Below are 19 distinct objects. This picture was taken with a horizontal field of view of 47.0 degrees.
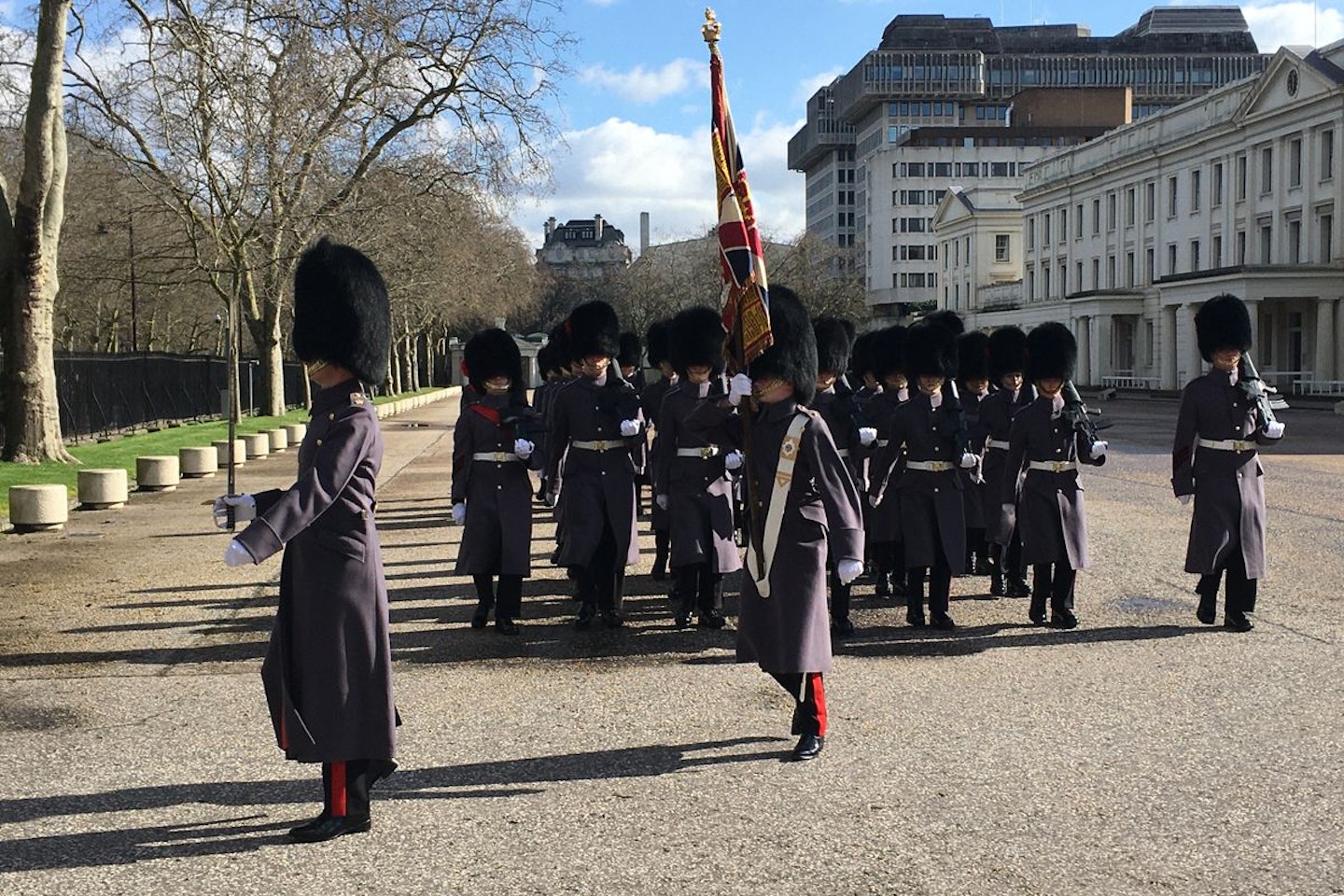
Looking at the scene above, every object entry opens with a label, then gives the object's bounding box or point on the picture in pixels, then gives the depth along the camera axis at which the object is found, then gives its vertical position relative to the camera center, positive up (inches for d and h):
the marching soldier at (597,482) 383.2 -33.9
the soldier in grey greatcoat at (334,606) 213.2 -35.7
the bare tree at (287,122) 1210.6 +194.4
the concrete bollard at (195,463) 903.1 -62.5
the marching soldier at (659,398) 433.2 -17.0
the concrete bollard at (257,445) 1109.1 -66.1
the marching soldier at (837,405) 367.2 -16.0
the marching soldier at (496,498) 373.4 -36.6
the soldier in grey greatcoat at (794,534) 256.5 -32.5
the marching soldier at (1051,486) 375.9 -37.0
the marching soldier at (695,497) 375.6 -37.3
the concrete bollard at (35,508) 598.2 -57.6
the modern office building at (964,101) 5211.6 +862.9
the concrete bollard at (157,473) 799.7 -60.7
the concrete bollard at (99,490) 697.6 -59.6
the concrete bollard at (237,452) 1021.6 -65.4
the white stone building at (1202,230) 2380.7 +198.4
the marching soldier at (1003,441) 430.3 -29.8
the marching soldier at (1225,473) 369.4 -34.1
